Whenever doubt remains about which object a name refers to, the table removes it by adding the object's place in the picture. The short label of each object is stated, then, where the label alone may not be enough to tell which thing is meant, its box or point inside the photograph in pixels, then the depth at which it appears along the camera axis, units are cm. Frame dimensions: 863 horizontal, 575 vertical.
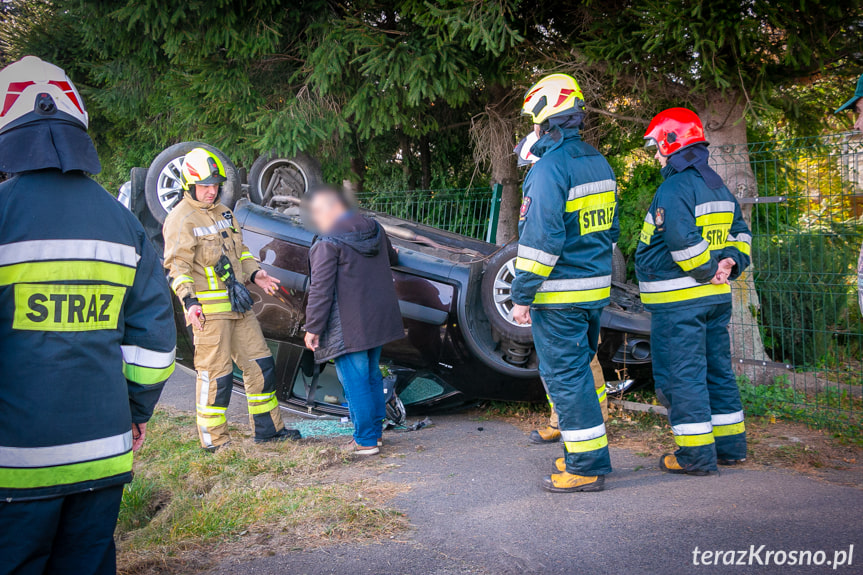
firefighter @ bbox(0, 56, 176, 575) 194
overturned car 477
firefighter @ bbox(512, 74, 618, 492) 356
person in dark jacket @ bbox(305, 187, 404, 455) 442
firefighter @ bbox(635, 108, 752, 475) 383
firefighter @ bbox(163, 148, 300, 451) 464
